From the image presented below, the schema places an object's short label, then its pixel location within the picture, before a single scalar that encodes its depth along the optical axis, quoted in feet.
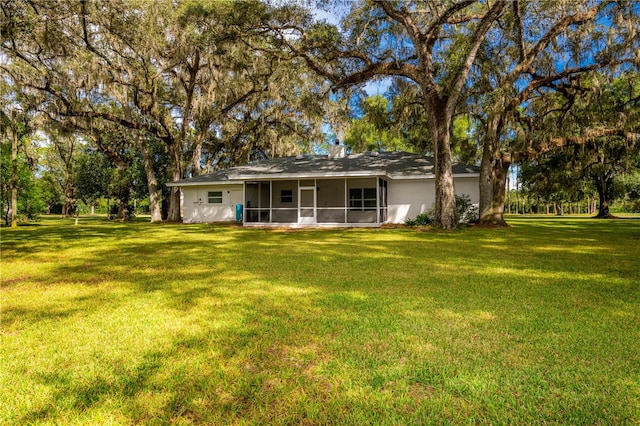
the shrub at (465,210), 51.69
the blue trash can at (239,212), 63.41
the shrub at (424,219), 50.23
